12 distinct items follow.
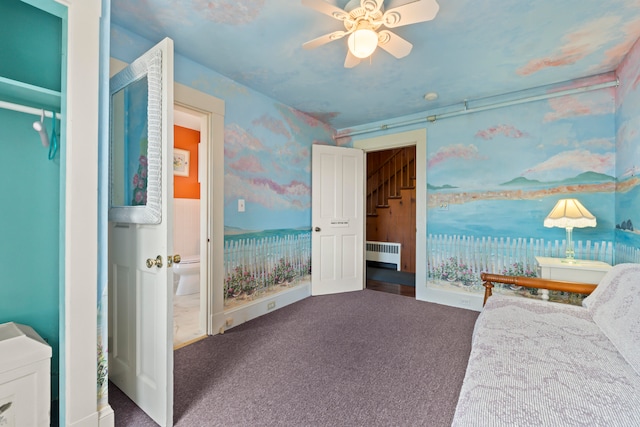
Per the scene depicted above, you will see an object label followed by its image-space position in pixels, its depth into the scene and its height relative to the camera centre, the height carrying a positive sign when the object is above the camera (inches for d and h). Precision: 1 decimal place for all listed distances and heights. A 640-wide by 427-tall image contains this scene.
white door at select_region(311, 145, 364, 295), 145.1 -3.3
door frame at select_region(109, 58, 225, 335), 96.3 +2.4
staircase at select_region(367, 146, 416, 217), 214.1 +32.2
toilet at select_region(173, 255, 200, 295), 137.2 -32.6
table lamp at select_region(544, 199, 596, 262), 88.7 -1.0
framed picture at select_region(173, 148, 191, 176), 161.5 +31.4
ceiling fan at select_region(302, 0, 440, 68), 56.3 +43.0
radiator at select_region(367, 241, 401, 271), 215.6 -30.9
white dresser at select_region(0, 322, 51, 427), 41.9 -26.8
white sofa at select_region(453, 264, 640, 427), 32.9 -23.9
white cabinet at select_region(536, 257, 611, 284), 83.9 -17.7
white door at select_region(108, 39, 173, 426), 53.8 -4.3
